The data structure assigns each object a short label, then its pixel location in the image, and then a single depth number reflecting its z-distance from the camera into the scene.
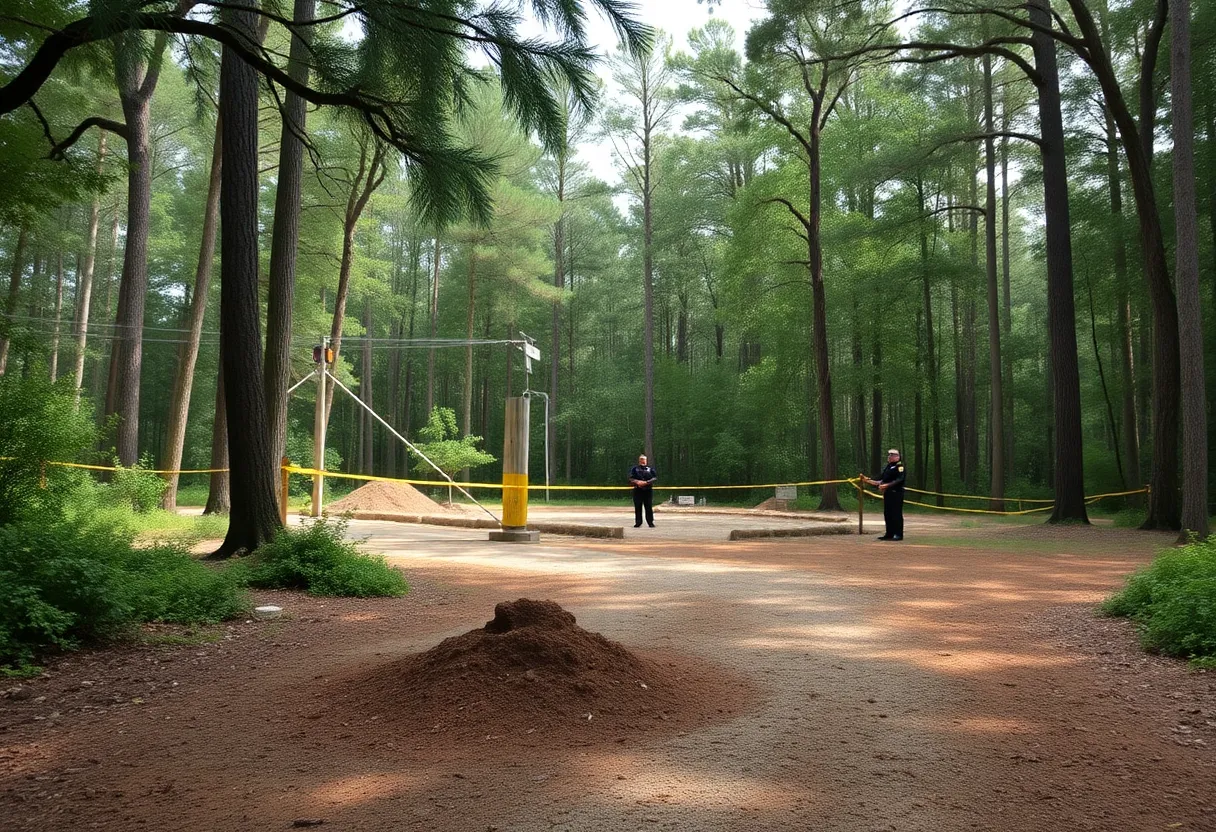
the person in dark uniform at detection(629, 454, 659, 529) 18.22
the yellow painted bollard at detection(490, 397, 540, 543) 13.91
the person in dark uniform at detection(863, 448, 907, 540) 15.19
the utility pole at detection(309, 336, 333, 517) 16.28
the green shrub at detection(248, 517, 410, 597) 8.12
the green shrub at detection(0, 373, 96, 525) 8.38
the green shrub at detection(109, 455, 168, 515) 14.53
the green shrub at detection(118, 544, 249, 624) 6.20
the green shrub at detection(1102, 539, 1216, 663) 5.45
